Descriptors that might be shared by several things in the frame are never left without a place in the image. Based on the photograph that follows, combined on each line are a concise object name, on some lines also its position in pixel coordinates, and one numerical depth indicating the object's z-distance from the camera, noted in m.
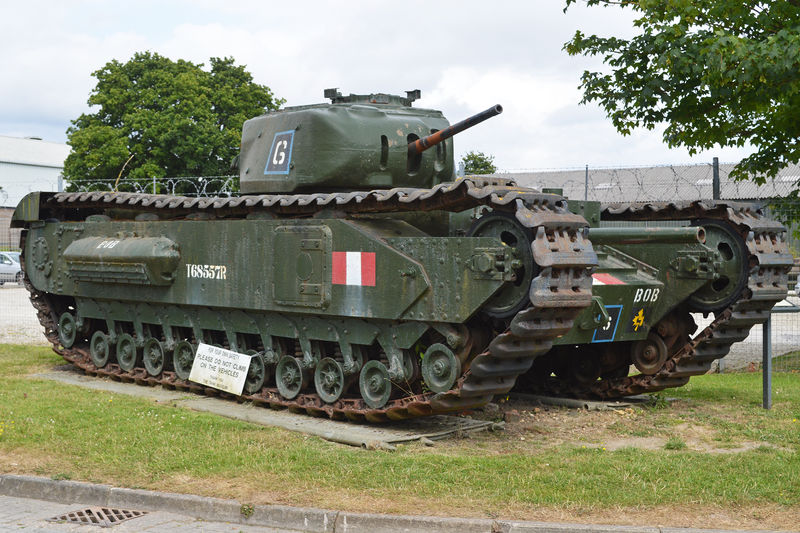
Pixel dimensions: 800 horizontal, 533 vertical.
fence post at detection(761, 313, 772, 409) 11.98
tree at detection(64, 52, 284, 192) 43.50
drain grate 7.31
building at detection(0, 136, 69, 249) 57.53
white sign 12.21
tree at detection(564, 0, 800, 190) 13.79
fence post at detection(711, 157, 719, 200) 15.87
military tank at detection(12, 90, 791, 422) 9.45
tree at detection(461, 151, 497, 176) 30.23
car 37.92
